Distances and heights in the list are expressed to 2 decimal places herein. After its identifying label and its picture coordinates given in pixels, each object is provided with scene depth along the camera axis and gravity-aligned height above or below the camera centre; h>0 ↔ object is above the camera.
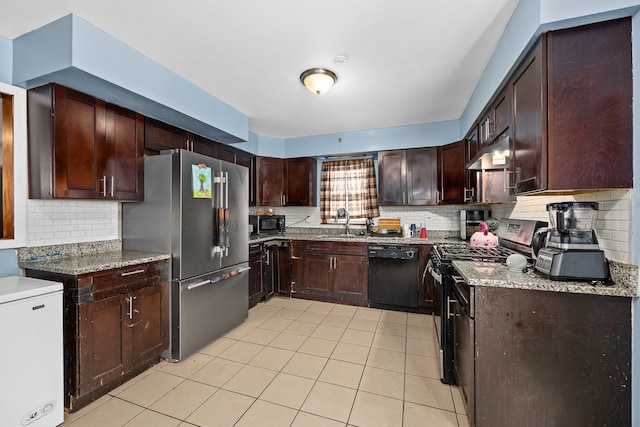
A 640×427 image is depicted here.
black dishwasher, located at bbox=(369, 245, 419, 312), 3.58 -0.88
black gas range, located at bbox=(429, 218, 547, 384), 2.09 -0.42
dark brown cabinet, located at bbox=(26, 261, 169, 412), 1.83 -0.84
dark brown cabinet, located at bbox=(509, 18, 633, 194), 1.37 +0.51
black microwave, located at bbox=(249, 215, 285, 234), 4.32 -0.21
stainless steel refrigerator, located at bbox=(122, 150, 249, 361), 2.43 -0.22
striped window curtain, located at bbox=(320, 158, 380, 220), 4.48 +0.36
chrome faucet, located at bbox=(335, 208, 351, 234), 4.55 -0.08
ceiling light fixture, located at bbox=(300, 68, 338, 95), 2.46 +1.18
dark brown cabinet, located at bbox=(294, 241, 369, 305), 3.84 -0.88
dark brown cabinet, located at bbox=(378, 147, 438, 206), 3.86 +0.47
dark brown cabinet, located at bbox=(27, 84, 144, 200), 1.98 +0.50
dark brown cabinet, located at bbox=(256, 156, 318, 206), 4.47 +0.49
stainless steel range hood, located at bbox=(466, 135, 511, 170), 1.96 +0.43
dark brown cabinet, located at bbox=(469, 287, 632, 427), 1.37 -0.78
